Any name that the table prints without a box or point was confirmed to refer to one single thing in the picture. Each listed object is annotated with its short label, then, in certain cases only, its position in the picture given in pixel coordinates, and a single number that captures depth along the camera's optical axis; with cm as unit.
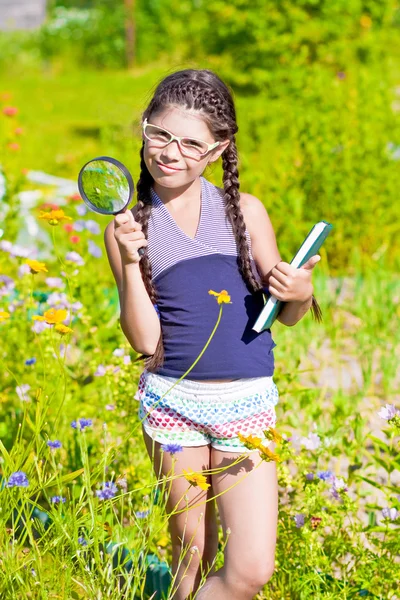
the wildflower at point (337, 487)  450
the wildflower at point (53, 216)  413
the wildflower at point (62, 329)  394
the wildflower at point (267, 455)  373
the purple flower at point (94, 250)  710
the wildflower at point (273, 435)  387
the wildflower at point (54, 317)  393
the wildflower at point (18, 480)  379
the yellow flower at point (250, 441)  374
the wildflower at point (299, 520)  455
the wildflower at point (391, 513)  452
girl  404
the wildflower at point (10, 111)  915
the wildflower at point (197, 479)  382
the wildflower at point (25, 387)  599
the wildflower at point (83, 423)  426
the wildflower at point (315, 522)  448
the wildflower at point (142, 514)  418
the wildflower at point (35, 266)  429
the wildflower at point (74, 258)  646
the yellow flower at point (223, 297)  378
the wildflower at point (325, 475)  448
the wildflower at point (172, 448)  406
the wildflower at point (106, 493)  420
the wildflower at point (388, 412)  427
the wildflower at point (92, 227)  699
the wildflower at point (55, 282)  670
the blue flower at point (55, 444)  425
